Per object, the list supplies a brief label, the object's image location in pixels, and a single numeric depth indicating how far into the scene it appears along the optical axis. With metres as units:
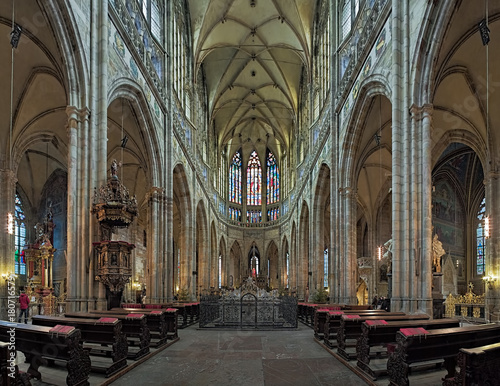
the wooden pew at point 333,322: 10.16
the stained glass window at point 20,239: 24.27
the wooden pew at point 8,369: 4.47
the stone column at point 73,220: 10.91
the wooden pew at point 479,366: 4.67
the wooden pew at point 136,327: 8.73
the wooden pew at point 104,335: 7.35
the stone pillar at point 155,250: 19.17
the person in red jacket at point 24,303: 14.55
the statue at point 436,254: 14.29
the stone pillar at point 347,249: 18.92
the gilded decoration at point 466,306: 20.30
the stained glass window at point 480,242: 27.09
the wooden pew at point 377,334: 7.36
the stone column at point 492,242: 16.20
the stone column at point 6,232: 16.29
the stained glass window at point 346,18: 20.00
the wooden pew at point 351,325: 8.72
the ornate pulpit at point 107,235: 11.05
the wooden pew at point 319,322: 12.02
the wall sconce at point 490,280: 16.48
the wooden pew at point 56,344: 5.86
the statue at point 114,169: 12.07
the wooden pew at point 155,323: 10.24
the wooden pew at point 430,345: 5.93
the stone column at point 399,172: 11.05
